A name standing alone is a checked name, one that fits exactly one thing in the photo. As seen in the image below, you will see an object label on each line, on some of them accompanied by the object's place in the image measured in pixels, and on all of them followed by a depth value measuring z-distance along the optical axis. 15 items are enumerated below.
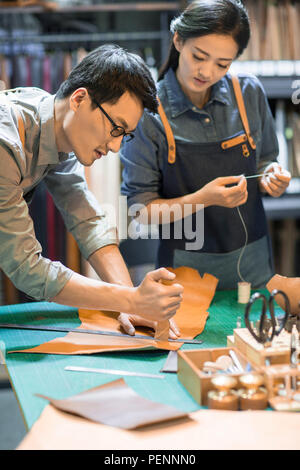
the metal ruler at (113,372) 1.93
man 2.03
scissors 1.88
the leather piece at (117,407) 1.75
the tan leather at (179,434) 1.70
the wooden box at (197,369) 1.83
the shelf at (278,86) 3.26
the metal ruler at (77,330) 2.10
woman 2.32
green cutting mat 1.86
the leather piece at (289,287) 2.06
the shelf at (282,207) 3.38
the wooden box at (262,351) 1.87
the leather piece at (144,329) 2.04
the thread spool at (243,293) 2.35
